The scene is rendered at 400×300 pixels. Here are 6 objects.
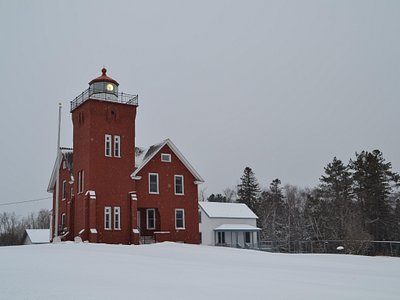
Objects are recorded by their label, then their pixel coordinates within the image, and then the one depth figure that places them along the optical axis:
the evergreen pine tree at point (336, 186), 58.19
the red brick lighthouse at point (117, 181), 34.66
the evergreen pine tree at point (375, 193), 54.62
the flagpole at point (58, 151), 32.76
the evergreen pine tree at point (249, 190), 77.56
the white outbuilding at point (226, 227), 54.53
